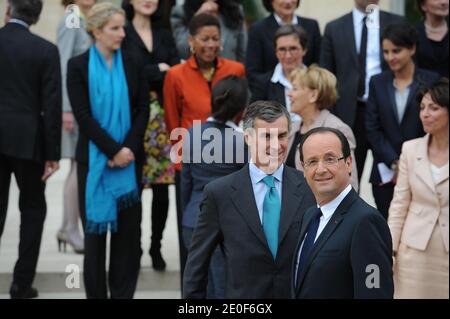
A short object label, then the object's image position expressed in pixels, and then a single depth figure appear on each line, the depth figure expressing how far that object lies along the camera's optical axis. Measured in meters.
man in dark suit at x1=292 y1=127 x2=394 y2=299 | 9.19
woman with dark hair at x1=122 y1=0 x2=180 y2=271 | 16.77
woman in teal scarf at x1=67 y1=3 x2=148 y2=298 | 15.48
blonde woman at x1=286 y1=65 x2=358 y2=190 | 14.57
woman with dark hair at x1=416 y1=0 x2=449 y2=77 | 17.17
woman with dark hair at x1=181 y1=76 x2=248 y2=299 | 13.68
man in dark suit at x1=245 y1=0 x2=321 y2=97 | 16.98
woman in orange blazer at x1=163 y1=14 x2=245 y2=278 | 15.91
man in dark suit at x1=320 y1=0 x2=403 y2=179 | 16.58
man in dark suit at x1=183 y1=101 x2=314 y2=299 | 10.64
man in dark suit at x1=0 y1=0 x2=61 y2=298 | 15.77
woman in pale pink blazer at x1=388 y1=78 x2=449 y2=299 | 14.36
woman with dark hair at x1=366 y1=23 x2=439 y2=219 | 15.93
